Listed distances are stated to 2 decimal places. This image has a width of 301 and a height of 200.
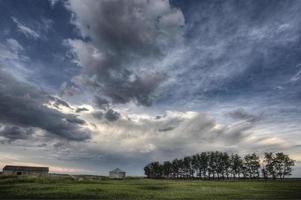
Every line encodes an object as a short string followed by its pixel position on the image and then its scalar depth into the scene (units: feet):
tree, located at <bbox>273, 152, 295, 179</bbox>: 349.79
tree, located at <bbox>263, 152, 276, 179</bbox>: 359.01
